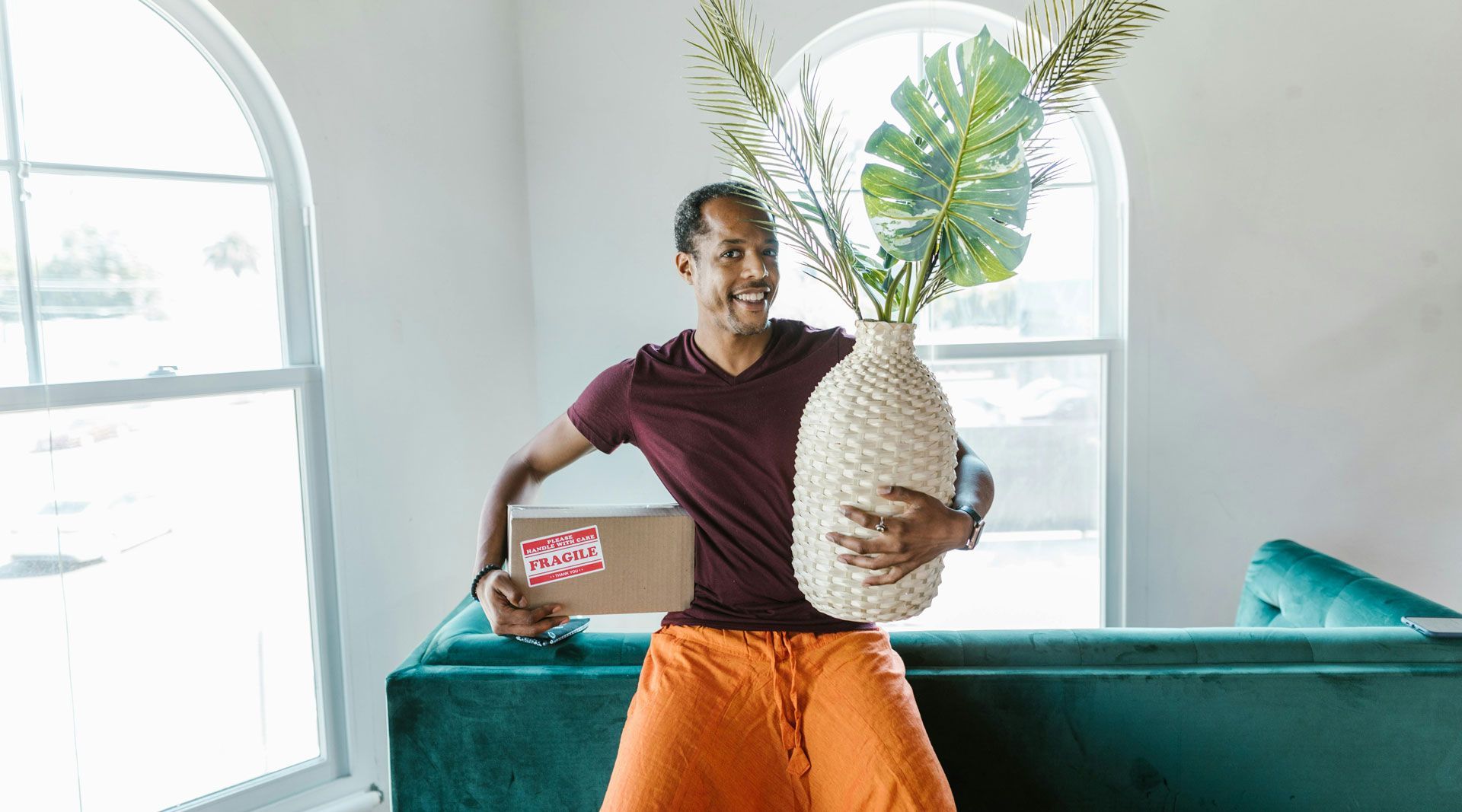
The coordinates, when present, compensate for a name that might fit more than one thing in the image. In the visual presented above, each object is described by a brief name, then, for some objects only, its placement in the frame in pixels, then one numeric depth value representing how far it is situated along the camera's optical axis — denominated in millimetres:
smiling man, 1162
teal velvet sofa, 1368
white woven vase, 1049
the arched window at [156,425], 1574
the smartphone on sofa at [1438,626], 1383
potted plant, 1004
